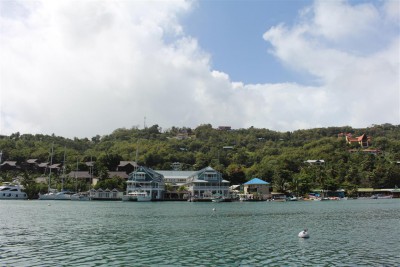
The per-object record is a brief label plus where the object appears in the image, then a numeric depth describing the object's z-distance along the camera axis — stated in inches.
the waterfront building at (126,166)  4705.2
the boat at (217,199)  3704.5
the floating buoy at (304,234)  1046.4
